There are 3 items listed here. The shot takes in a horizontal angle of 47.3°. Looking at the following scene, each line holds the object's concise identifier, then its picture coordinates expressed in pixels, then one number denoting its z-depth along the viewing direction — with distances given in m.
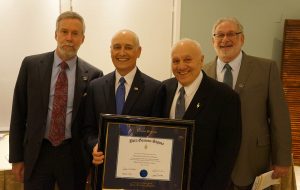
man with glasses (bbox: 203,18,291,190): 2.20
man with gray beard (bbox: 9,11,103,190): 2.19
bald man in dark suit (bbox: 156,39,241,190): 1.78
